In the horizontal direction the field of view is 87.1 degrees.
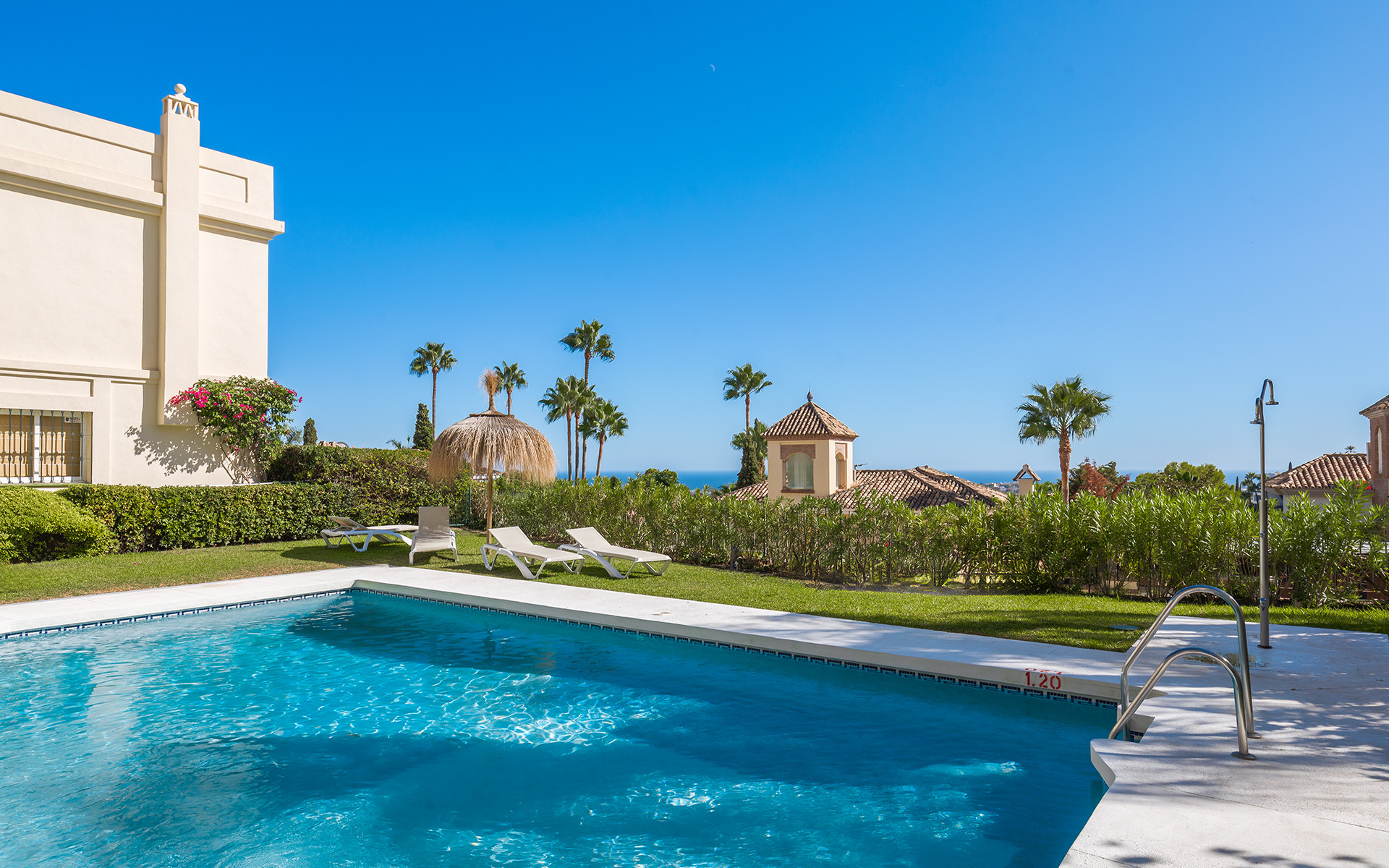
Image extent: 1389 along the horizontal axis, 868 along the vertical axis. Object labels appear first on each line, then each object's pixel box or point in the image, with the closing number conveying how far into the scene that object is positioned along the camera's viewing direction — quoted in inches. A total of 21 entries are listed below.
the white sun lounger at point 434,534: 542.9
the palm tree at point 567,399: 2075.5
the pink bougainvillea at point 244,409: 647.1
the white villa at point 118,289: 569.0
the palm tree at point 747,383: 2196.1
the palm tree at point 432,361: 2421.3
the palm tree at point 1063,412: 1131.3
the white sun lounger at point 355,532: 578.6
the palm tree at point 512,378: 2337.6
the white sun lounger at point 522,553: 485.4
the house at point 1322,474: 1407.5
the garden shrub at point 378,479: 709.9
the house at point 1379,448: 885.8
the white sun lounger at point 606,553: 488.7
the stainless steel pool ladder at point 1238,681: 161.2
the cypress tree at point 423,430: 2037.4
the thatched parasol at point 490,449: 544.1
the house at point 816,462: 1177.4
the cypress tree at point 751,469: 2146.9
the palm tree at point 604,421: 2112.8
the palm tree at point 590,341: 2097.7
